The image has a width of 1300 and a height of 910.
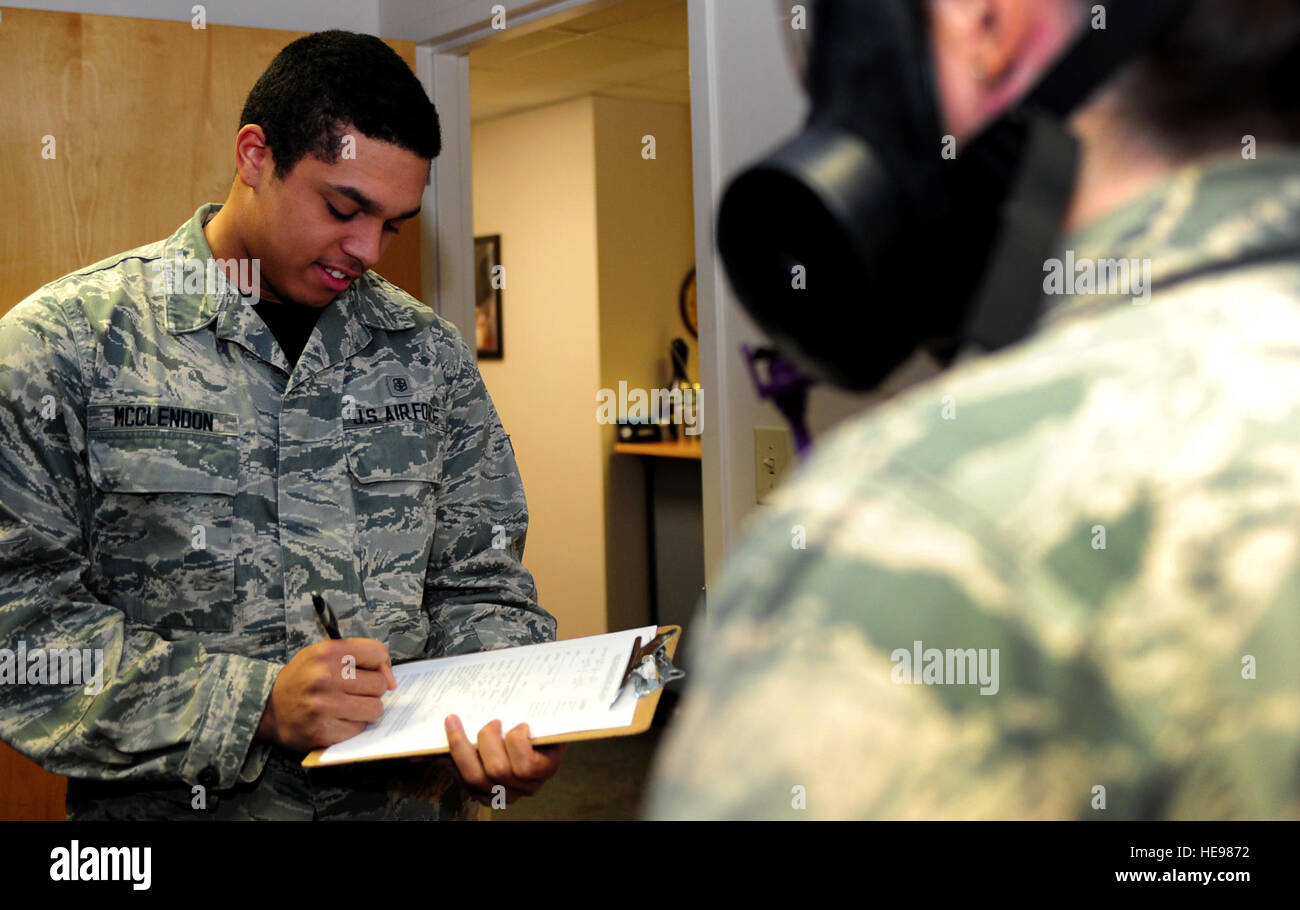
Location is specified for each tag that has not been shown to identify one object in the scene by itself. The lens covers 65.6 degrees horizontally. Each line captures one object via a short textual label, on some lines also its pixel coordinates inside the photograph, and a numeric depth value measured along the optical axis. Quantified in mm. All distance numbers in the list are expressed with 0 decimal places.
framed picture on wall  4539
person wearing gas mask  245
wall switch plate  1433
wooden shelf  3771
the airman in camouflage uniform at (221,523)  1032
